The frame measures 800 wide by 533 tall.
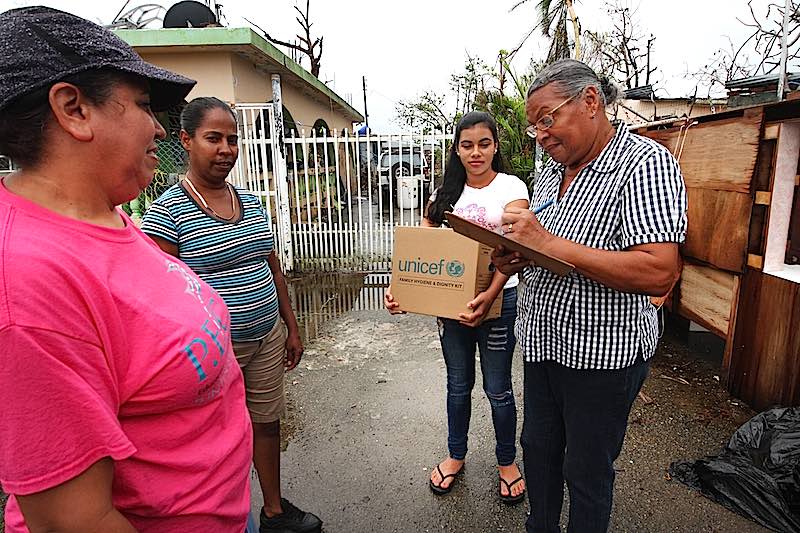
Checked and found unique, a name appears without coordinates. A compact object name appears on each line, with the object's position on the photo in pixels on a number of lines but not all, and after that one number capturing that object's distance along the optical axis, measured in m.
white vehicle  15.18
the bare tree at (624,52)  10.73
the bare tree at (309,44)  17.25
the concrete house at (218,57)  6.18
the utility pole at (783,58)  3.50
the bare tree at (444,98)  17.72
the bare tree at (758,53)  4.98
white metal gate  6.75
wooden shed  3.02
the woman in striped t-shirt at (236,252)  1.94
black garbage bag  2.21
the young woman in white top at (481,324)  2.41
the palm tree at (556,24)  9.07
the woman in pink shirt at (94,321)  0.75
